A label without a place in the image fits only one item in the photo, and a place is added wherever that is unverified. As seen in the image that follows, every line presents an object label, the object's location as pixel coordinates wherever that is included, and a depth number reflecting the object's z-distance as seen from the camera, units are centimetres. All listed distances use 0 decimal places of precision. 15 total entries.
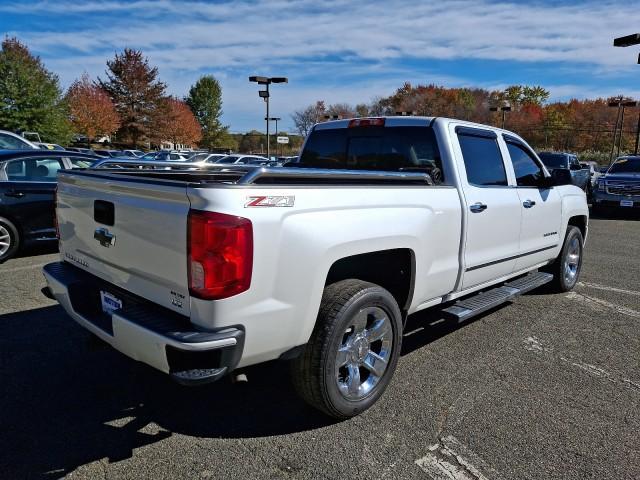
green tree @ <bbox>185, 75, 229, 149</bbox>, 9325
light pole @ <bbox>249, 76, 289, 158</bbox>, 2339
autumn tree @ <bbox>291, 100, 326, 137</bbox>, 6444
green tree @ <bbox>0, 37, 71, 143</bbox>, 3766
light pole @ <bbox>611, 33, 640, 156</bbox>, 1561
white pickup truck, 230
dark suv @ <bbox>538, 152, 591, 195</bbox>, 1839
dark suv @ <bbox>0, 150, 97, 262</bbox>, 691
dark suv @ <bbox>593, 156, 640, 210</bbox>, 1359
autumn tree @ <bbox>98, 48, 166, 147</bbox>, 5906
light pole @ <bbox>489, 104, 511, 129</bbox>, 3372
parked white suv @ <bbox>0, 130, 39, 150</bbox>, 1405
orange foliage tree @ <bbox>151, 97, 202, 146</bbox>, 6050
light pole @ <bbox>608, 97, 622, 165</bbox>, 3668
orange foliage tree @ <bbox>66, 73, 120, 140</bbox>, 5347
